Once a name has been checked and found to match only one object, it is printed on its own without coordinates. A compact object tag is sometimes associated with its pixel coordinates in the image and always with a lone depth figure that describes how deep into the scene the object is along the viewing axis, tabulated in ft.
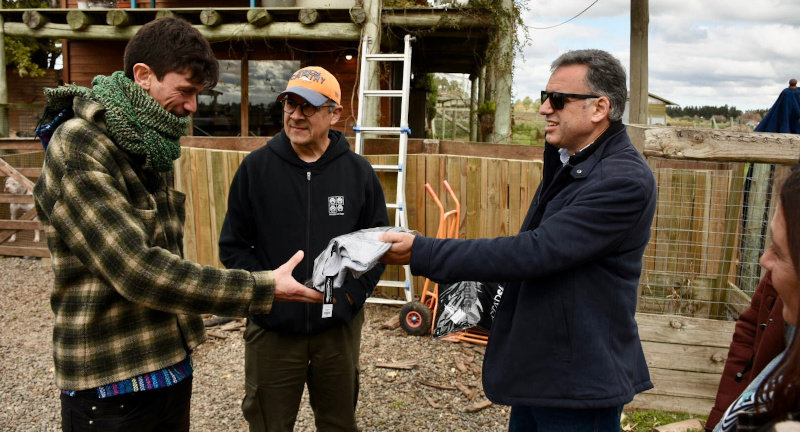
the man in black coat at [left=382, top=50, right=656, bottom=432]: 6.29
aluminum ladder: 19.92
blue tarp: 23.76
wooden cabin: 32.86
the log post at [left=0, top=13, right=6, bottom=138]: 38.97
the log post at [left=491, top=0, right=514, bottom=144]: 29.76
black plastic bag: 18.12
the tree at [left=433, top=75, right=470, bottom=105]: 110.45
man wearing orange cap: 9.08
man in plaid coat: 5.87
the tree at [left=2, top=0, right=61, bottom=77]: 53.55
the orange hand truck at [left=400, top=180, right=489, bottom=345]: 18.11
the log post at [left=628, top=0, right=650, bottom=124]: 24.95
